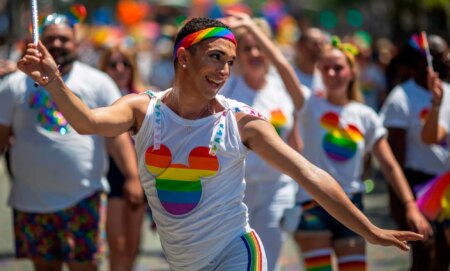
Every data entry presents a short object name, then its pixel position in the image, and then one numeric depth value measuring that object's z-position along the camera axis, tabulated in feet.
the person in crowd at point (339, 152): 48.19
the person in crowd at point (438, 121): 48.34
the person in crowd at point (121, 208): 56.13
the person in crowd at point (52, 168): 46.78
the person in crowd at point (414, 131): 54.39
